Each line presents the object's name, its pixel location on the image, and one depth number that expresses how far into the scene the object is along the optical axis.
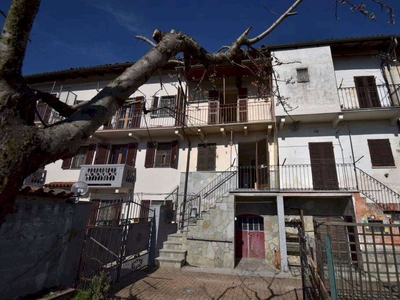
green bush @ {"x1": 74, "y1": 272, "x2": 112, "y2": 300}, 4.01
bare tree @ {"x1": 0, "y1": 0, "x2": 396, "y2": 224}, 1.30
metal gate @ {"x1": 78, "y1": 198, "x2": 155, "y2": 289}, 5.21
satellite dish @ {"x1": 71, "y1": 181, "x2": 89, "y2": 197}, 5.88
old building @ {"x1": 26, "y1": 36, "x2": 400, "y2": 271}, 9.31
